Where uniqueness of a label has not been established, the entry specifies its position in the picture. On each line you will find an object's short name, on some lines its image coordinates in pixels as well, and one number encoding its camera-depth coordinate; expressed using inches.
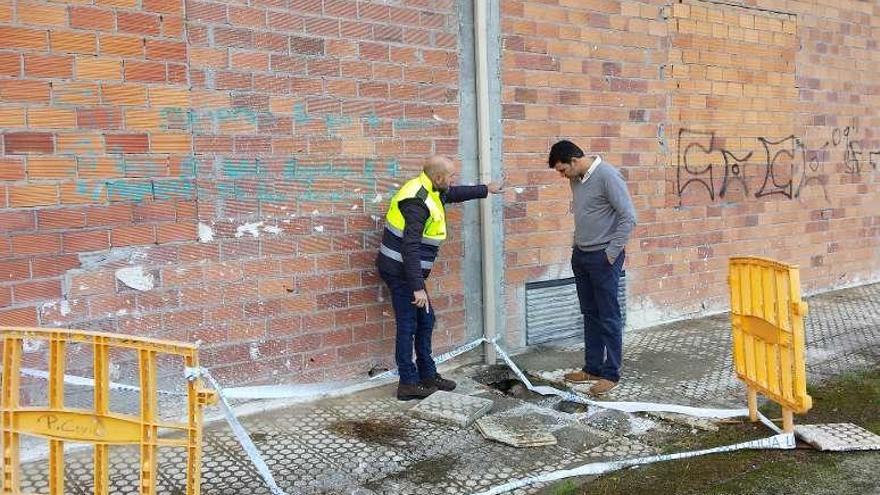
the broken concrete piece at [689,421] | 187.0
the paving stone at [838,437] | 170.2
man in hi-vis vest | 191.6
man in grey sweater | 204.7
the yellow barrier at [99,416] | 106.6
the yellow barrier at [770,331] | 159.5
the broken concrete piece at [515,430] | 174.6
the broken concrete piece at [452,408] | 186.2
